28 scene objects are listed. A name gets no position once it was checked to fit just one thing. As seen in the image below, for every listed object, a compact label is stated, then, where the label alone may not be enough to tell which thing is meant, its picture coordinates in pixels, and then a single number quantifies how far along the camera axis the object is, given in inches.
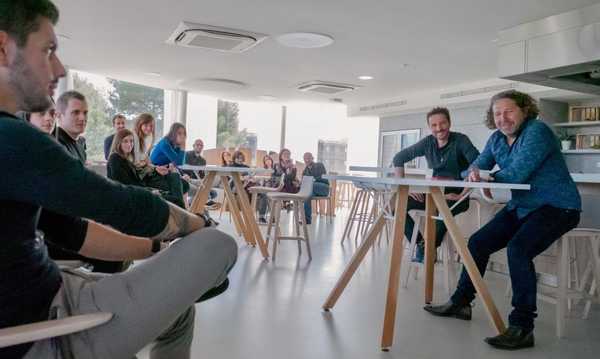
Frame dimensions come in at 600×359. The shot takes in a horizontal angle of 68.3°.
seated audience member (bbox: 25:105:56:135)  87.3
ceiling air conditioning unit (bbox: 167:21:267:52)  195.2
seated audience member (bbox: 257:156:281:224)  293.9
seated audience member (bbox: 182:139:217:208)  285.6
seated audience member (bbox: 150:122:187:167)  180.7
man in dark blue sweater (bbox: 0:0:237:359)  29.9
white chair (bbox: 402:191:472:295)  114.6
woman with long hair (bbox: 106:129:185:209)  132.7
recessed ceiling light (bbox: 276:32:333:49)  200.0
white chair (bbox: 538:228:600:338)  90.0
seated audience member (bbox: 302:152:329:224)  276.7
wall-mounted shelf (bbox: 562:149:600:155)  247.3
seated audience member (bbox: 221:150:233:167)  324.4
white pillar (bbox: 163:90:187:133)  378.0
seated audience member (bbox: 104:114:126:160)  205.3
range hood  165.6
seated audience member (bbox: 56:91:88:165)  96.7
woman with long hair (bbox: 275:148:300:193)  276.1
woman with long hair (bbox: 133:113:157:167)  149.8
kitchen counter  123.5
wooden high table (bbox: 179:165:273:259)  155.3
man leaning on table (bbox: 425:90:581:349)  84.4
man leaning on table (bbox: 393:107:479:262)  127.4
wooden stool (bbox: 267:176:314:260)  158.0
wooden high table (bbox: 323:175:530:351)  79.0
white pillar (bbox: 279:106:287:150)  450.9
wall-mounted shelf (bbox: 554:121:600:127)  255.1
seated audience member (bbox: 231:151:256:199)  302.4
